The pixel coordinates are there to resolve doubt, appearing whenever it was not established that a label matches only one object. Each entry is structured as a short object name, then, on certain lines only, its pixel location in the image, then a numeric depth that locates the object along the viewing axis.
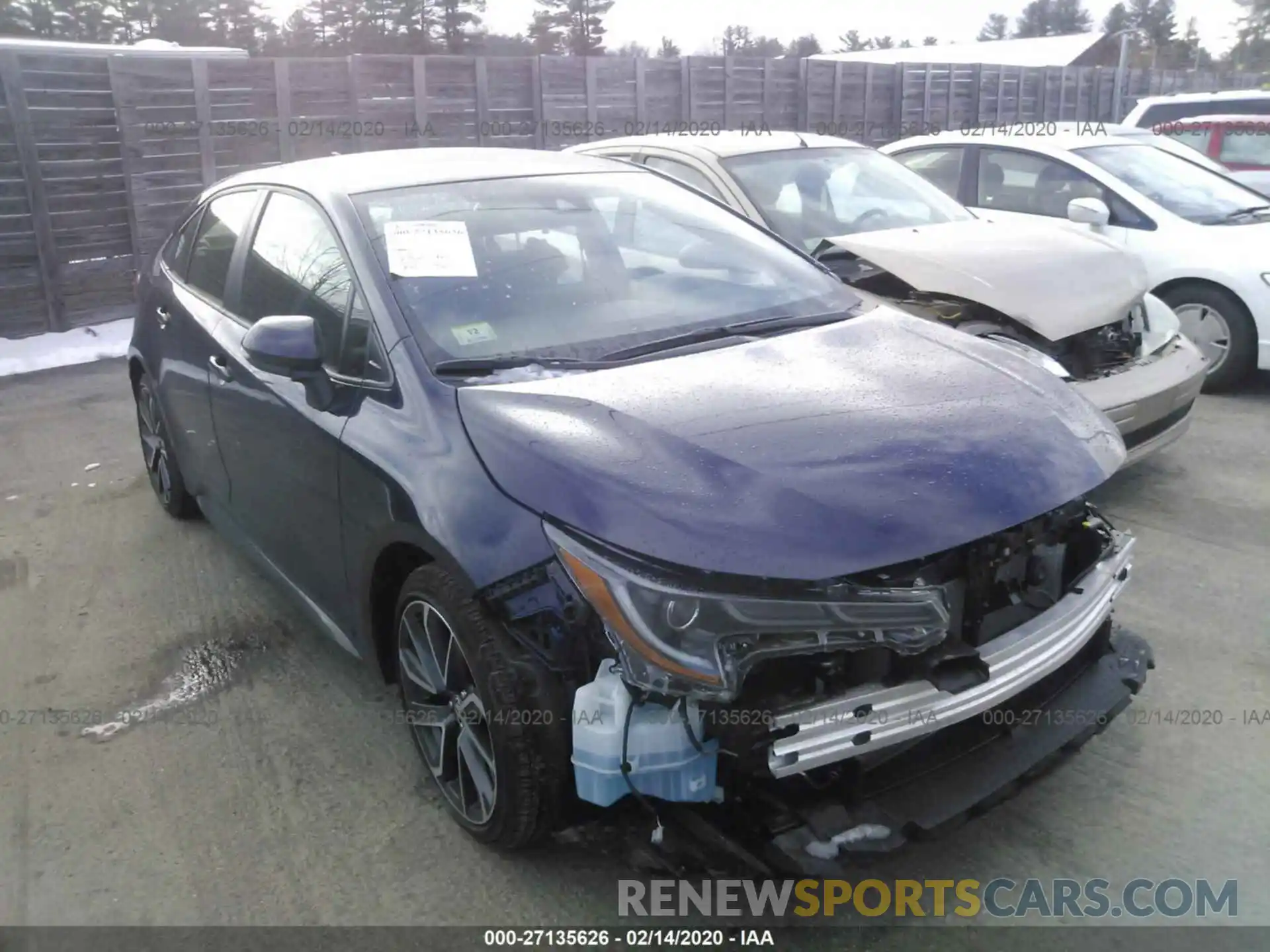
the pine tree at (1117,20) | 86.00
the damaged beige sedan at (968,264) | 4.71
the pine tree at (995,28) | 92.12
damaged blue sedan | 2.16
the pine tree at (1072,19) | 84.19
